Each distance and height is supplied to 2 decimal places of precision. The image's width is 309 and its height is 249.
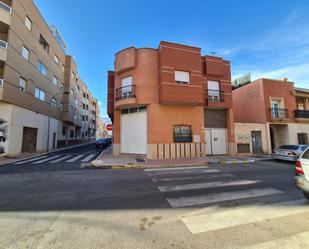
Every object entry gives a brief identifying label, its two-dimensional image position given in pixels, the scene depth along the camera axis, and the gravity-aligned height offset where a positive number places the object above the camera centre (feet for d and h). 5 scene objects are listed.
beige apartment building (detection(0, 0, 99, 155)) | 48.47 +22.38
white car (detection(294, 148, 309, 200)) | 12.79 -2.81
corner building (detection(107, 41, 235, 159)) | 45.11 +10.75
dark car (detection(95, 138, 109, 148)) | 91.76 -1.83
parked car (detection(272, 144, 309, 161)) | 37.40 -3.20
